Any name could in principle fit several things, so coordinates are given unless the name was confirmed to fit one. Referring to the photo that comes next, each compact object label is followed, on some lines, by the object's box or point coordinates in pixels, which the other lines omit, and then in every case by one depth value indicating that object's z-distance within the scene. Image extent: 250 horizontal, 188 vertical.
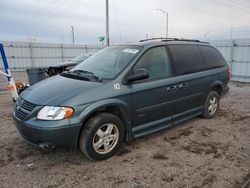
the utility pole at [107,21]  17.83
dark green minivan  2.71
